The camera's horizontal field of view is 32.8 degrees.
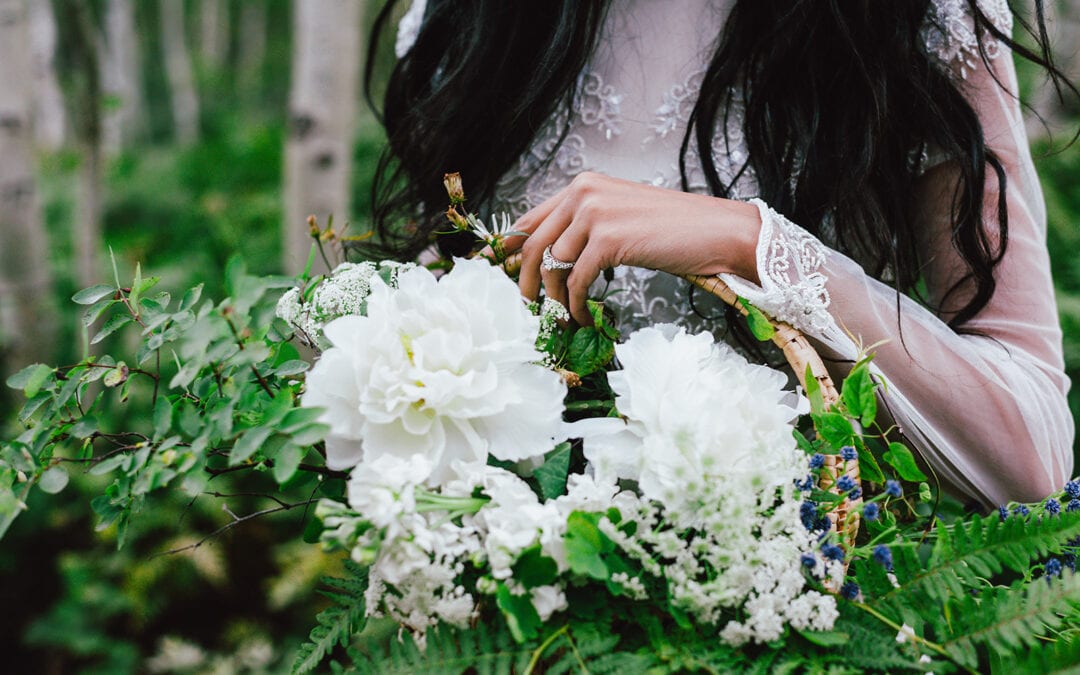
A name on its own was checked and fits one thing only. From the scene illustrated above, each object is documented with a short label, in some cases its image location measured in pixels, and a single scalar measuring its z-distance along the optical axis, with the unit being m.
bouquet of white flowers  0.80
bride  0.92
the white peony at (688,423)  0.81
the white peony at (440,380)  0.82
